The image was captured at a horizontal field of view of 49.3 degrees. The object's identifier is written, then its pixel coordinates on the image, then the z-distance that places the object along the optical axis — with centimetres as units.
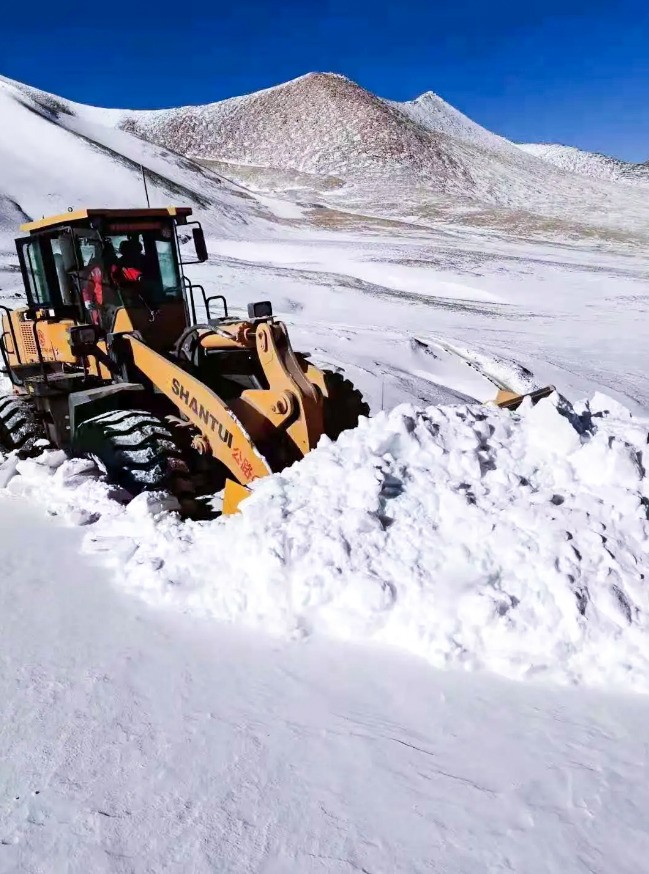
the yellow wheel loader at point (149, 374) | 557
